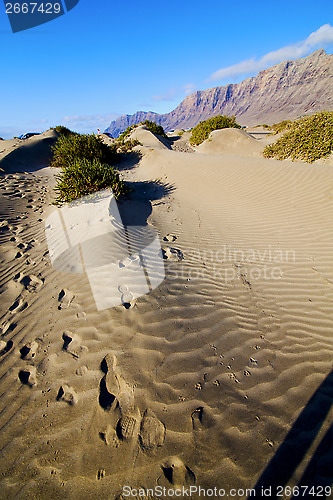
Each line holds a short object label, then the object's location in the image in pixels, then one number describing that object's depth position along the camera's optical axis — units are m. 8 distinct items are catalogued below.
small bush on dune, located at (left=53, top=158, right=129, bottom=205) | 5.69
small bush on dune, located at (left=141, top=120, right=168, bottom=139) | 19.31
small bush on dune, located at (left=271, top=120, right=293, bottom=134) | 13.94
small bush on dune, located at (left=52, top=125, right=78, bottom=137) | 16.11
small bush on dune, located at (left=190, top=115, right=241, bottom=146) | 17.38
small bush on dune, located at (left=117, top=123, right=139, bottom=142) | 17.44
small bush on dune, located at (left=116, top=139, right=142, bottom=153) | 12.73
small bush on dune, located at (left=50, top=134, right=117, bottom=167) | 8.89
